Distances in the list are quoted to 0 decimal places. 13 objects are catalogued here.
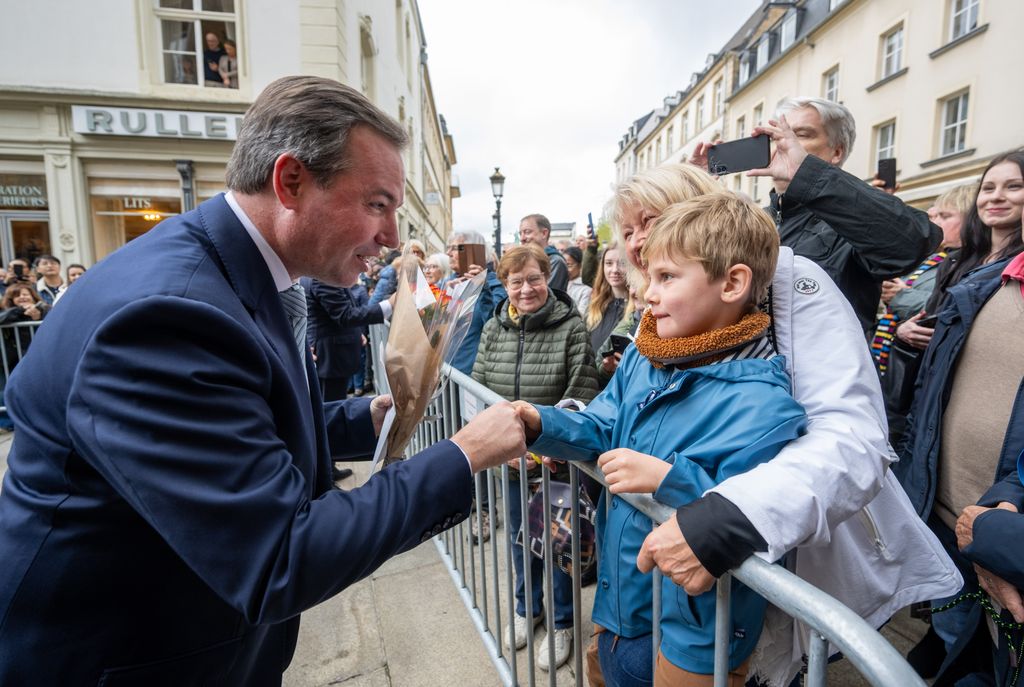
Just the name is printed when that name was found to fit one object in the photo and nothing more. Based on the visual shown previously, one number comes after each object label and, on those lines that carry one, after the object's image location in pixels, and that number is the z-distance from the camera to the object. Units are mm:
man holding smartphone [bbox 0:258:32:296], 7613
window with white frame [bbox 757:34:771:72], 23625
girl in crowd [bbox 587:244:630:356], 3564
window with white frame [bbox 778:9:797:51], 21625
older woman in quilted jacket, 2895
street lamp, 13852
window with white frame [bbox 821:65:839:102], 19072
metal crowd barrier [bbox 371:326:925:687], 705
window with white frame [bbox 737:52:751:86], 26016
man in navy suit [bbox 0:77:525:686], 912
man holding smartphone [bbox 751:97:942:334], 1880
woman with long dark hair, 2379
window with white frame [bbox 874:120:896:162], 16062
